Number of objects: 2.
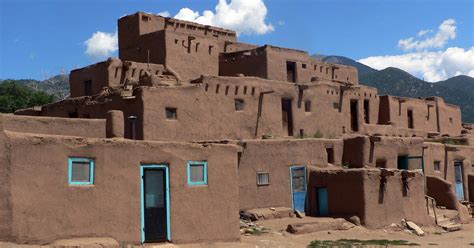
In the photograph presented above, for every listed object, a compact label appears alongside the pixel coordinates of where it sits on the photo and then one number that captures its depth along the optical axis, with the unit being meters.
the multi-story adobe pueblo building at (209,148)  13.70
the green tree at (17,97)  46.34
